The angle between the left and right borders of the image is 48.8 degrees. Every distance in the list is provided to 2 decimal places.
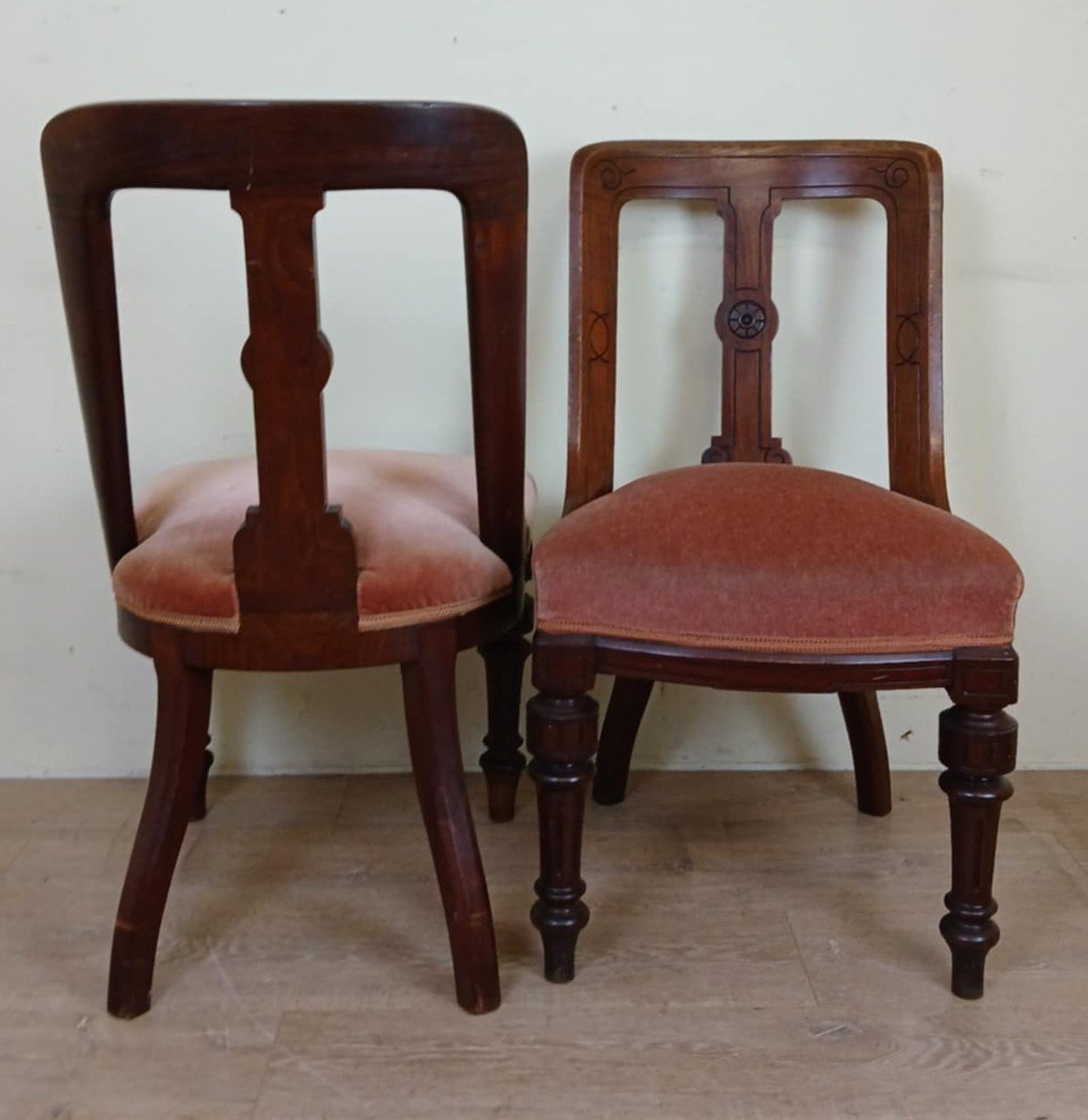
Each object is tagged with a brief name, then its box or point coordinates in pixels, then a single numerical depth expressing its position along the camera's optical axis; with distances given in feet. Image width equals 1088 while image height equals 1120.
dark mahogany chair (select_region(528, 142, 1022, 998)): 3.59
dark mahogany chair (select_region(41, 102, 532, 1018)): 3.05
